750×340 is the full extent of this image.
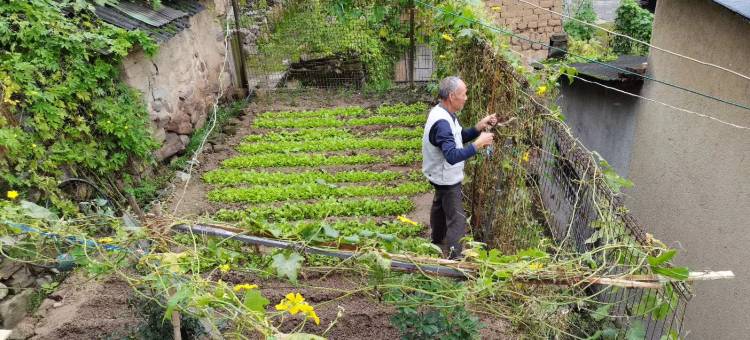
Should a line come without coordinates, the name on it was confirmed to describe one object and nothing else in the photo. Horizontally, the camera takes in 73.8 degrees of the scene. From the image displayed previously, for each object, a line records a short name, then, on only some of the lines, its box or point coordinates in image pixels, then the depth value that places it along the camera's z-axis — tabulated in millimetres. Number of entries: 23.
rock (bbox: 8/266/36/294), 3658
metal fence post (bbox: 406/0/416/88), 8827
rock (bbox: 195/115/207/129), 7367
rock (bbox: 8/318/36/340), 3363
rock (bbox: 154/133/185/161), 6325
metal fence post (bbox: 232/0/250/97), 8688
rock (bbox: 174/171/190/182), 6118
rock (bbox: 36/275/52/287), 3860
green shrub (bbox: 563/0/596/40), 11195
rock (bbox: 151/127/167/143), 6177
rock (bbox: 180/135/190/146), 6861
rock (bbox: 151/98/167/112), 6180
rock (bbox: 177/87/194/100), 6823
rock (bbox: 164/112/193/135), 6598
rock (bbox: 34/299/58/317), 3598
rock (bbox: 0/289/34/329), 3477
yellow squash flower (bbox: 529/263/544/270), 2143
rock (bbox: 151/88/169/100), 6184
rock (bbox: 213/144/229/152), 7024
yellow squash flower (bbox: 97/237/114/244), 2459
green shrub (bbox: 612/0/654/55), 10203
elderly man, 3693
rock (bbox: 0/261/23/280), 3580
